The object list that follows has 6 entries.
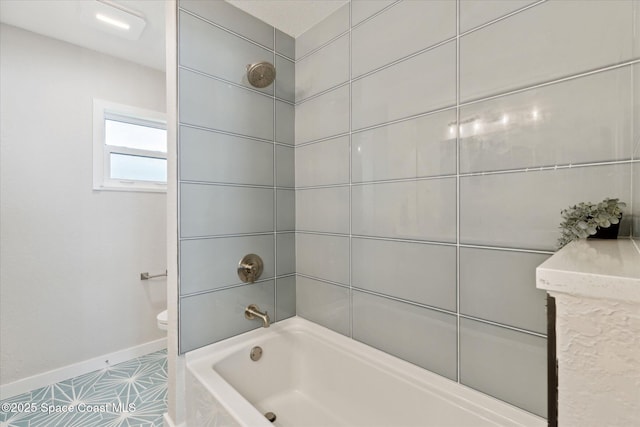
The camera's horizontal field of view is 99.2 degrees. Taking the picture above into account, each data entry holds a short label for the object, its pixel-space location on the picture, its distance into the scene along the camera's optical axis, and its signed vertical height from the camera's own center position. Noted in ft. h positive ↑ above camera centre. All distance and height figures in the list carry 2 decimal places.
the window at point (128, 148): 6.97 +1.86
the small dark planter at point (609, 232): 2.24 -0.16
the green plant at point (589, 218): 2.16 -0.04
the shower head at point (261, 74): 4.65 +2.47
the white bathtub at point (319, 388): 3.24 -2.49
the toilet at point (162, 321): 6.89 -2.69
